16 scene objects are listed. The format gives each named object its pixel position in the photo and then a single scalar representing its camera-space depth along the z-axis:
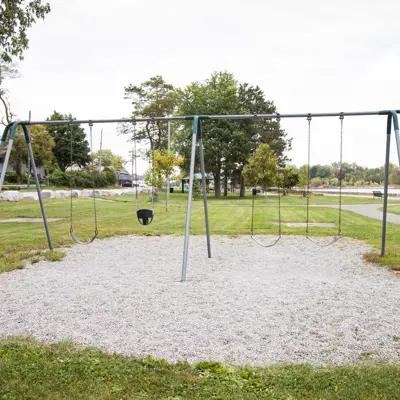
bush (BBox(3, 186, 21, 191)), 30.57
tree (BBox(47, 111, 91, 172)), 50.19
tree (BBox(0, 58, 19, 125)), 30.20
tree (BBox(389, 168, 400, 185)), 50.90
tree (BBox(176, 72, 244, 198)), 31.44
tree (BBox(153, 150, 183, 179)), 17.34
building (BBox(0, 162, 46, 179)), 44.81
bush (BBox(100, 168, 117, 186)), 39.22
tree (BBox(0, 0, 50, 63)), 12.49
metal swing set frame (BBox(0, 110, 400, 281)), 6.08
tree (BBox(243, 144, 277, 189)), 20.83
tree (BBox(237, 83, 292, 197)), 36.41
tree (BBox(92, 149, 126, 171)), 68.94
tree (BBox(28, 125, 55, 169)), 37.06
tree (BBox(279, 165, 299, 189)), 36.34
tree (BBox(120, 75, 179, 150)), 41.56
